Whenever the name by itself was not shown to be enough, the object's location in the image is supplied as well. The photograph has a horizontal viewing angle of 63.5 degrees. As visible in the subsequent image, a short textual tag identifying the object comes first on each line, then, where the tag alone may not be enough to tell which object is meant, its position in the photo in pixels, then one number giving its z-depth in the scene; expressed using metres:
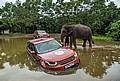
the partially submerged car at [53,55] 4.29
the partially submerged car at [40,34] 10.62
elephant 7.09
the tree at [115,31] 10.31
